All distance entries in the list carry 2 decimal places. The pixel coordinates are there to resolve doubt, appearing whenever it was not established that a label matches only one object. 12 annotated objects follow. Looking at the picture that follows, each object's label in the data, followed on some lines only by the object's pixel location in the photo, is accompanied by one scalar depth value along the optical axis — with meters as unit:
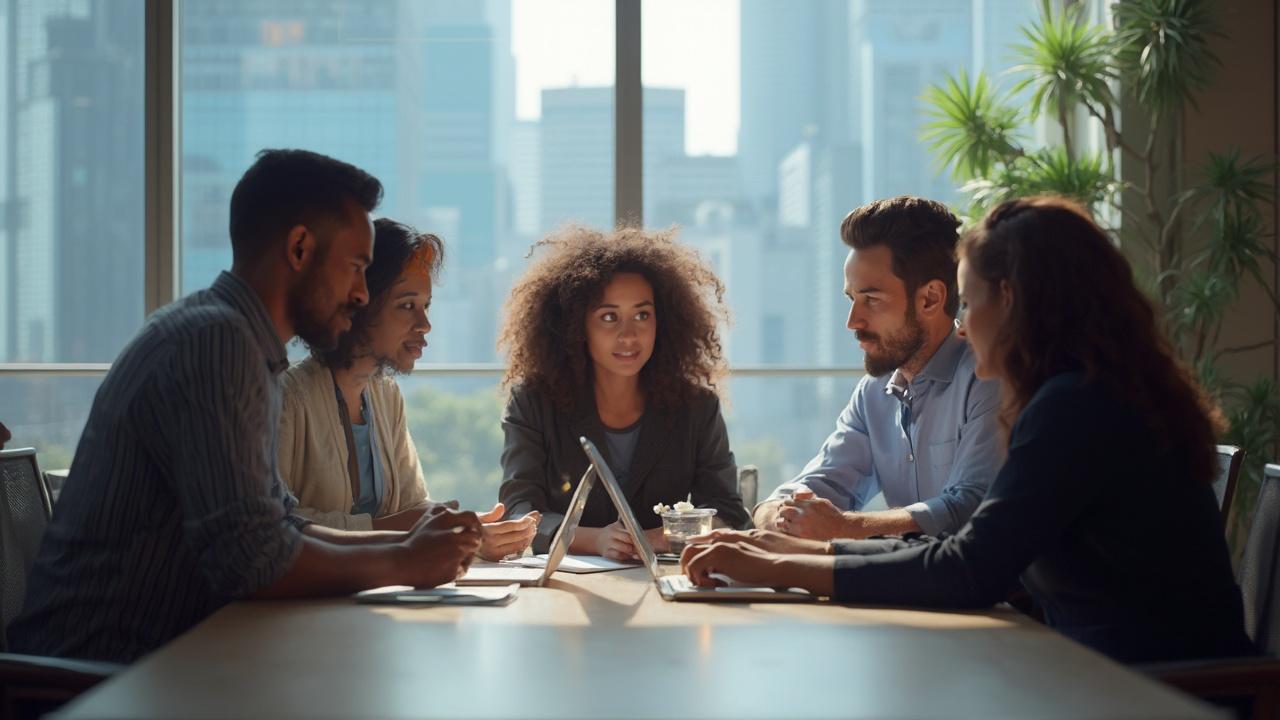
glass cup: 2.25
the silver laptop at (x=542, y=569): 2.00
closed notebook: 1.76
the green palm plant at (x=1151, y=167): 3.90
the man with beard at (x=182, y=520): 1.67
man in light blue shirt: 2.69
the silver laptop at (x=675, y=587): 1.80
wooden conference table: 1.17
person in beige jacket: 2.62
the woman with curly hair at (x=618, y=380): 2.87
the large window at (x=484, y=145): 4.62
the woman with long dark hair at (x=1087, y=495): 1.64
